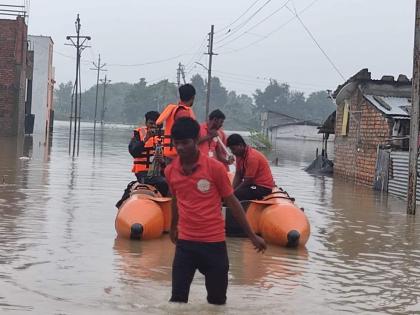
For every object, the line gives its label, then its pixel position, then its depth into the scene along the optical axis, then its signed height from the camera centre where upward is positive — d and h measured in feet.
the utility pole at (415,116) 47.42 +1.48
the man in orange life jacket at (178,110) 32.45 +0.69
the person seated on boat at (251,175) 34.65 -2.22
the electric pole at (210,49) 177.51 +19.94
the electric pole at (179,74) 315.78 +22.40
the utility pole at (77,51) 118.52 +11.62
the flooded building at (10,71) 136.36 +8.49
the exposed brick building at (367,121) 71.05 +1.62
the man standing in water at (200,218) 19.13 -2.44
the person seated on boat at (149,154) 36.70 -1.58
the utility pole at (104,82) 324.00 +18.99
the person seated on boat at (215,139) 33.12 -0.54
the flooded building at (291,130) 258.71 +0.70
